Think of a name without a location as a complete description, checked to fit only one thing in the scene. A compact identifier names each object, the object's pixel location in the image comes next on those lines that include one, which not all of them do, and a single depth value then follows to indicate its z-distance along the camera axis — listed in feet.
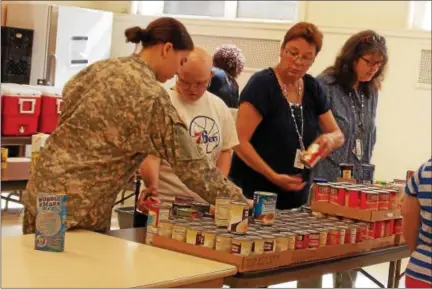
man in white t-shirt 13.62
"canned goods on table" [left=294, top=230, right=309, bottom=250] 11.91
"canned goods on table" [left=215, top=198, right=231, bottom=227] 11.59
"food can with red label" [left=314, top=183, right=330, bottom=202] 13.95
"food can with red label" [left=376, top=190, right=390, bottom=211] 13.90
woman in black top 14.90
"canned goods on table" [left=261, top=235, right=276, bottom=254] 11.23
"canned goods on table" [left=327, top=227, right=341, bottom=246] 12.64
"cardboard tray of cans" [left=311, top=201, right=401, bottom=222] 13.64
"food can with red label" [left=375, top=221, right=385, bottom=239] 13.87
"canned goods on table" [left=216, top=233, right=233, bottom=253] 11.07
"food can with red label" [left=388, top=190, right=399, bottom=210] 14.20
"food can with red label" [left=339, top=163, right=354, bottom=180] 15.72
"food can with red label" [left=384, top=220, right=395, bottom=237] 14.12
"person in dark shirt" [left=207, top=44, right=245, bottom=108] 22.18
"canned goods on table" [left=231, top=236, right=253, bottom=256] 10.92
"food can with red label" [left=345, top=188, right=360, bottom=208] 13.68
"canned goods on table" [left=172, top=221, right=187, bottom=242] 11.46
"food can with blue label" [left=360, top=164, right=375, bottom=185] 16.04
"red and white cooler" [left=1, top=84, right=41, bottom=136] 26.77
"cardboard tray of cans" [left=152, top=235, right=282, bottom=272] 10.89
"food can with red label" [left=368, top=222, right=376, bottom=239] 13.71
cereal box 10.67
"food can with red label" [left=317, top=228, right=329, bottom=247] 12.39
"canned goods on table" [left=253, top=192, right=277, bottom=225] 12.34
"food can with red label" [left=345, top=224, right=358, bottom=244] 13.04
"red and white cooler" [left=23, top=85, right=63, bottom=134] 27.99
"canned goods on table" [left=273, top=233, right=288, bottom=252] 11.47
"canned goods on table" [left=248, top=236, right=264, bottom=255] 11.08
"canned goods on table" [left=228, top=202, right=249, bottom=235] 11.36
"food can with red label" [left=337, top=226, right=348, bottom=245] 12.84
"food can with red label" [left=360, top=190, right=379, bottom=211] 13.63
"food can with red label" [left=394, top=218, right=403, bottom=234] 14.41
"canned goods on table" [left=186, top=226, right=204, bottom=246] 11.29
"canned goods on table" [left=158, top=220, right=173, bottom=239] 11.65
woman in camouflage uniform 11.47
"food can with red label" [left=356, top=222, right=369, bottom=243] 13.32
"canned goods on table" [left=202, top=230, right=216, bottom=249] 11.18
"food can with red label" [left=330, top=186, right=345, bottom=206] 13.81
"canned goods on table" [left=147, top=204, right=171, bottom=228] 11.93
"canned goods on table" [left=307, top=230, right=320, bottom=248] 12.14
